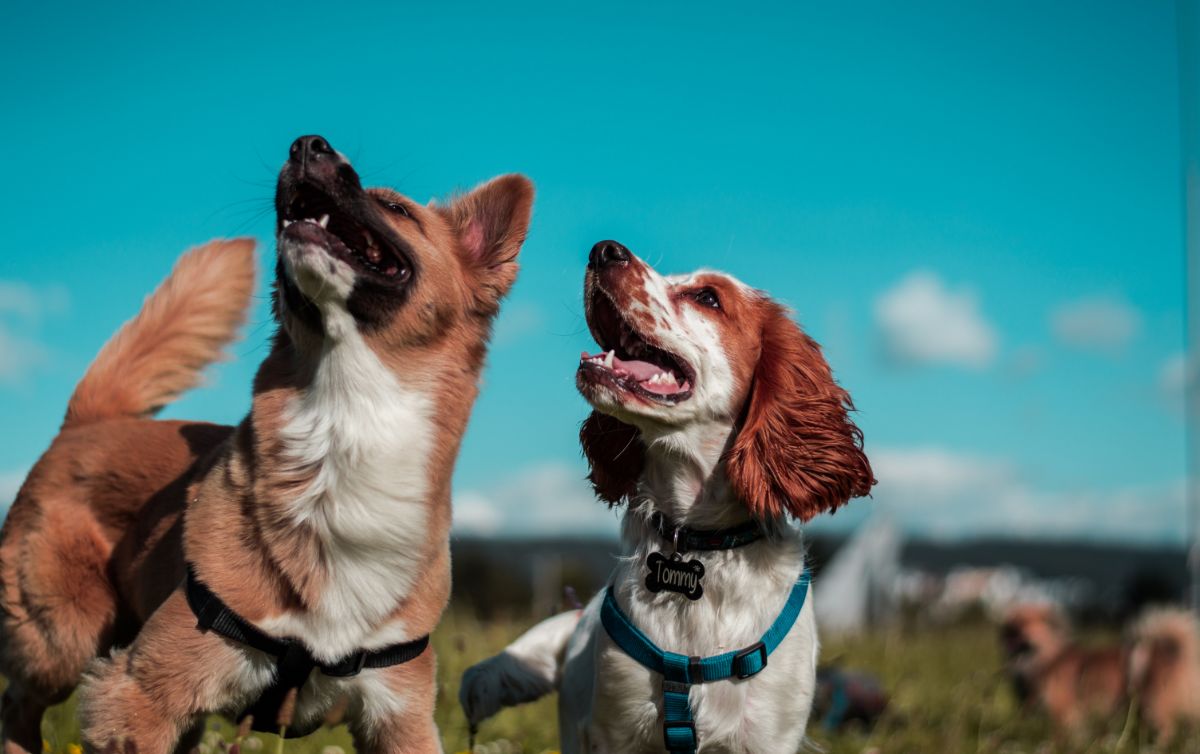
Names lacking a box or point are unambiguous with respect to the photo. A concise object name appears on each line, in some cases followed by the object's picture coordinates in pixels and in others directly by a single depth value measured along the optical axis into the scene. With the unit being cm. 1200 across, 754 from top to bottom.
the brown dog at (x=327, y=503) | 365
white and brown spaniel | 396
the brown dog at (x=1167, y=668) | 875
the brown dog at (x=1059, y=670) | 888
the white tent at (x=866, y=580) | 1698
